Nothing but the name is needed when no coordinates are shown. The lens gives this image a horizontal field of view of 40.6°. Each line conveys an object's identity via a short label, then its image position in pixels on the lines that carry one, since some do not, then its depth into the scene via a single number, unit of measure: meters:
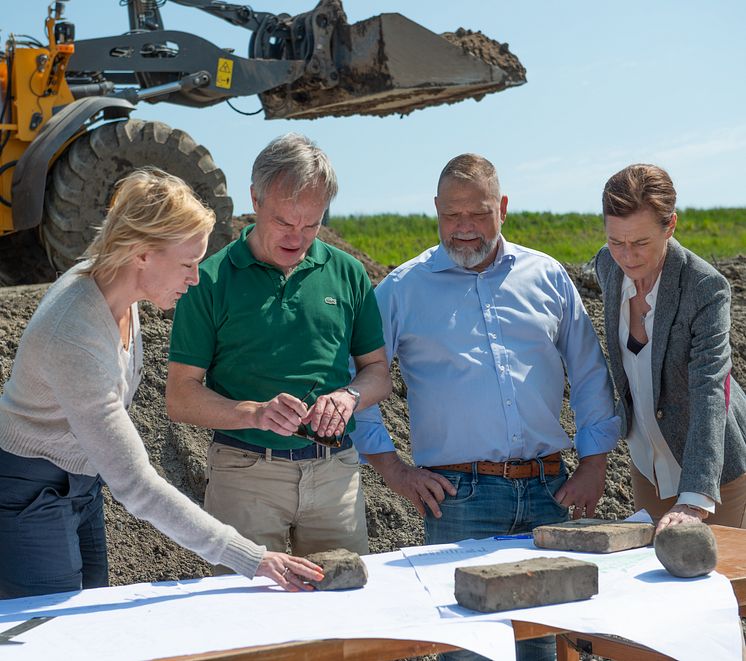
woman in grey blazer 2.95
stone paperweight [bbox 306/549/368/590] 2.41
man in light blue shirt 3.20
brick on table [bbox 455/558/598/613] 2.23
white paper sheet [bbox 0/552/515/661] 2.02
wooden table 1.99
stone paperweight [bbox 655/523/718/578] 2.49
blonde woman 2.27
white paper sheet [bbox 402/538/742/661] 2.19
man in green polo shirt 2.86
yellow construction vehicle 7.97
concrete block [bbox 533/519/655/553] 2.74
